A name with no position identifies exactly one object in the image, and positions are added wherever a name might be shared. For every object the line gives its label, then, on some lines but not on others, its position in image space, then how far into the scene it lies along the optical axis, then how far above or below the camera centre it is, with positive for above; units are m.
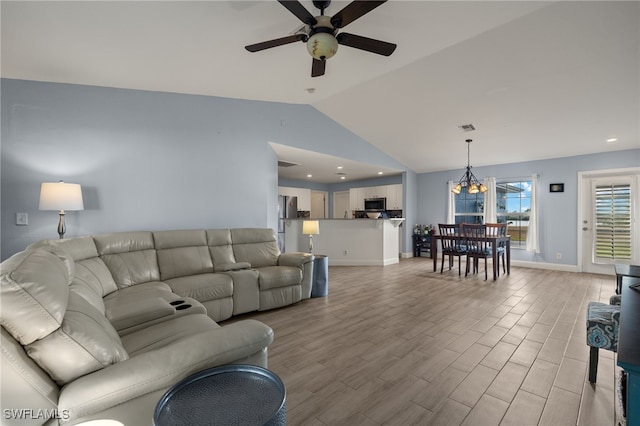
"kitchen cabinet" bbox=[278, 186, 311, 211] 8.49 +0.54
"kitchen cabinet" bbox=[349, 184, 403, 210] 7.96 +0.52
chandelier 5.51 +0.52
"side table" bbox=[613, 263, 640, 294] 2.13 -0.46
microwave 8.19 +0.23
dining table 4.99 -0.58
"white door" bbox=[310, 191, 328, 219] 9.94 +0.27
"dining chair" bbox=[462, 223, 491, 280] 5.07 -0.54
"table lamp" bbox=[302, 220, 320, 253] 4.37 -0.26
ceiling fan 1.86 +1.35
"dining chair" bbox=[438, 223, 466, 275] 5.44 -0.60
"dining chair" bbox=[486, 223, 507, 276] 5.40 -0.37
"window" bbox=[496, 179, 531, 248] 6.36 +0.16
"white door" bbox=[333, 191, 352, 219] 9.45 +0.23
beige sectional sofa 0.87 -0.56
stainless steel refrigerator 7.99 +0.15
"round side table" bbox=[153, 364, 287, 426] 0.86 -0.64
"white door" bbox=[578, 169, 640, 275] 5.14 -0.13
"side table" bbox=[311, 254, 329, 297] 3.97 -0.97
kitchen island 6.22 -0.65
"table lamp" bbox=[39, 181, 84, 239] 2.66 +0.13
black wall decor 5.84 +0.55
